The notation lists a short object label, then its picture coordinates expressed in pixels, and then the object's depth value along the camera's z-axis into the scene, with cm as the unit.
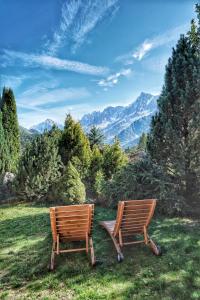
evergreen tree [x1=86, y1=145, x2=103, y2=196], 1262
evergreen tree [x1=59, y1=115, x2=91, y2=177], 1256
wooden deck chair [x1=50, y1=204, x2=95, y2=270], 394
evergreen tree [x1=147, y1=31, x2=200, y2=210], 738
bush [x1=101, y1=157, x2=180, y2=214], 679
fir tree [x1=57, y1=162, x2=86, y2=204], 906
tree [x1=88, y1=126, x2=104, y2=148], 2211
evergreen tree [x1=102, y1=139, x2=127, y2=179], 1316
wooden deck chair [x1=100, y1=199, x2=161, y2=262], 419
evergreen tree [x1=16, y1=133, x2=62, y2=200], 974
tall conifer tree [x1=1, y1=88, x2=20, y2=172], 1779
